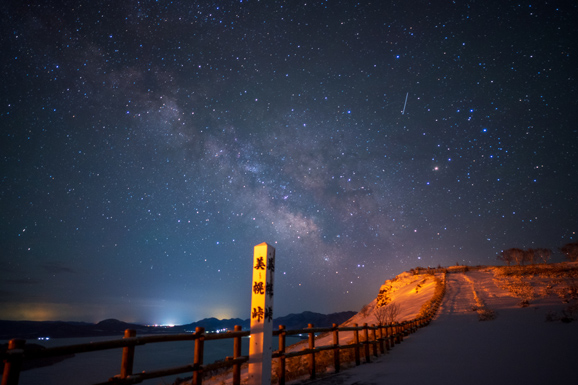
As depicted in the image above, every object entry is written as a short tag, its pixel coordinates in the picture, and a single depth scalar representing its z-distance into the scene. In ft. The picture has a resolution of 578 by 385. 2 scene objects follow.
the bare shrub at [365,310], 123.18
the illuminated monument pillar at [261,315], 19.38
